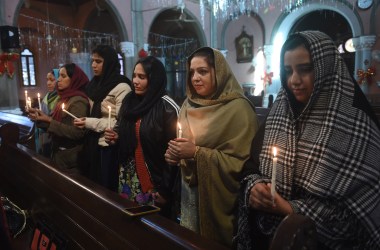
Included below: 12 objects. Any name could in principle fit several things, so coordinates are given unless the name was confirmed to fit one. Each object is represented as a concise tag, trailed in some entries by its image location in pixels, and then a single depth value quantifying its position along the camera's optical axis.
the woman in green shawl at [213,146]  1.63
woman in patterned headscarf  1.15
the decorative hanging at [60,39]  13.55
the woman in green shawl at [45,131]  2.93
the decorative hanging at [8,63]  7.54
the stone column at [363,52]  10.64
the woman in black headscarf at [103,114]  2.44
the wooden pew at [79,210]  1.07
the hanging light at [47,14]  13.60
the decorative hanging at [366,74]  10.62
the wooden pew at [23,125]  3.34
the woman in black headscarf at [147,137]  2.09
